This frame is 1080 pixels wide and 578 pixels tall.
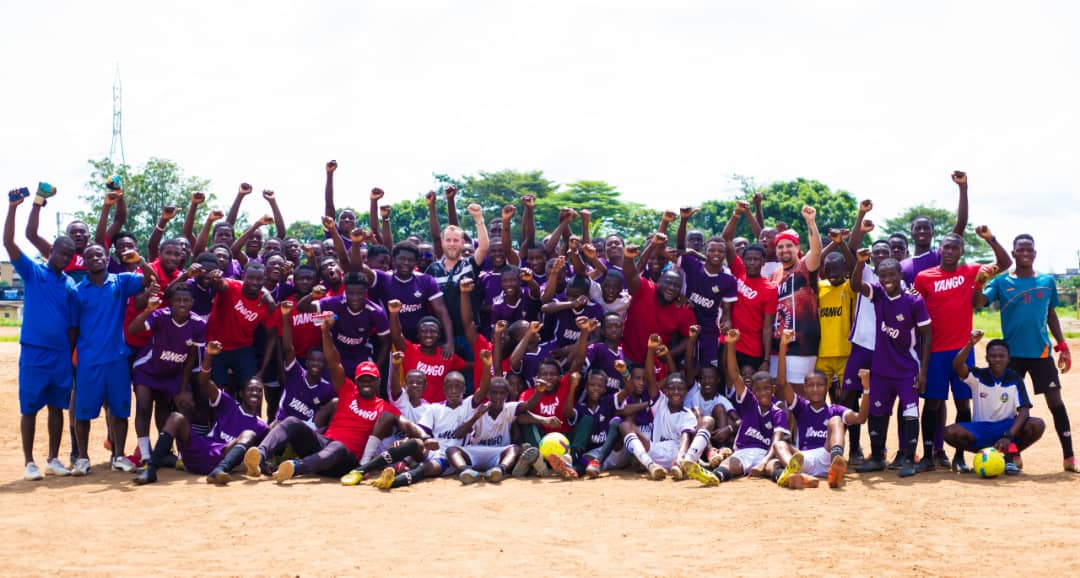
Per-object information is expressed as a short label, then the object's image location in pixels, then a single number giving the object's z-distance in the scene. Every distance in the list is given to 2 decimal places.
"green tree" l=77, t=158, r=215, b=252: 41.03
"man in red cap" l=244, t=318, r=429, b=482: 9.52
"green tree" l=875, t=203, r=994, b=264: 60.41
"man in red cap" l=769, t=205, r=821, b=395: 10.42
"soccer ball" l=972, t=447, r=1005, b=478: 9.65
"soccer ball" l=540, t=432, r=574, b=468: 9.71
